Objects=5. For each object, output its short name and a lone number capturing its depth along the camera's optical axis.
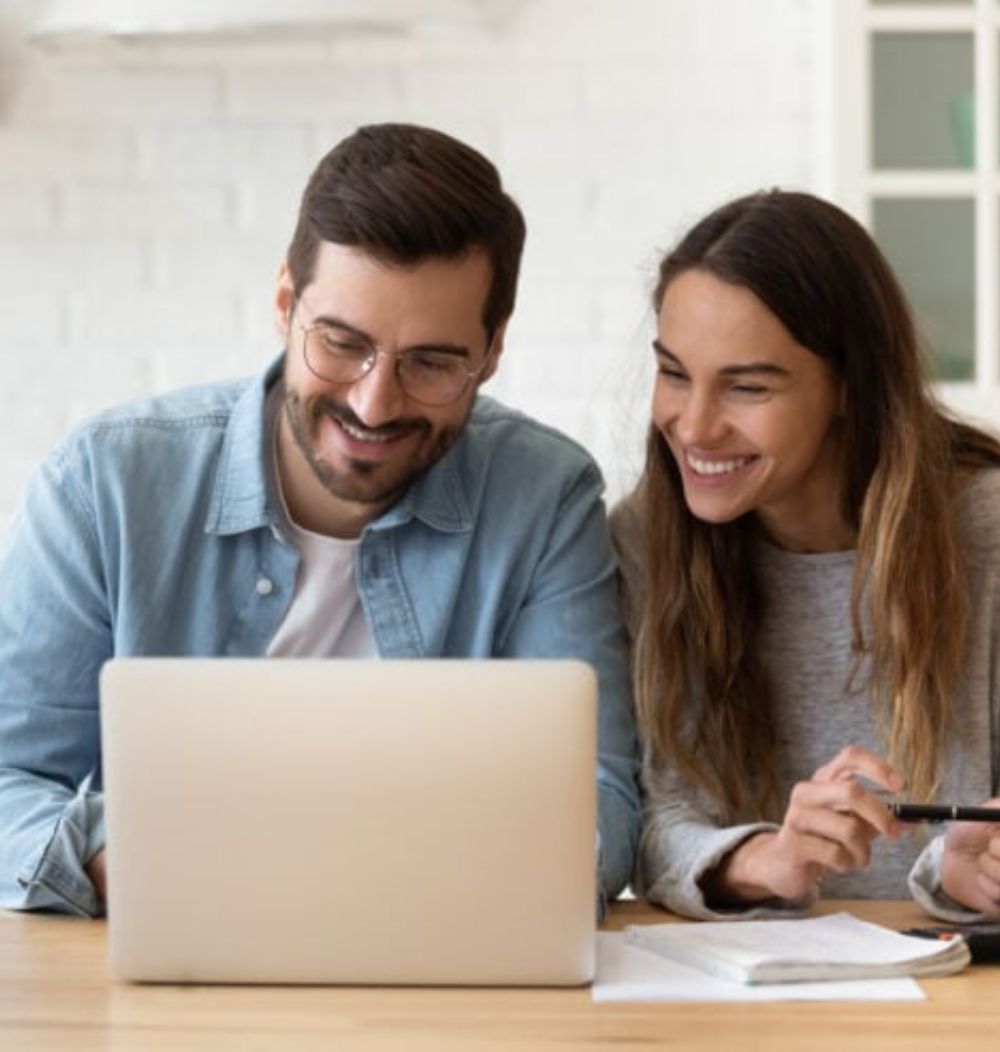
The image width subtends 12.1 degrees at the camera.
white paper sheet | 3.40
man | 3.85
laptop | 3.39
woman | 3.89
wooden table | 3.30
